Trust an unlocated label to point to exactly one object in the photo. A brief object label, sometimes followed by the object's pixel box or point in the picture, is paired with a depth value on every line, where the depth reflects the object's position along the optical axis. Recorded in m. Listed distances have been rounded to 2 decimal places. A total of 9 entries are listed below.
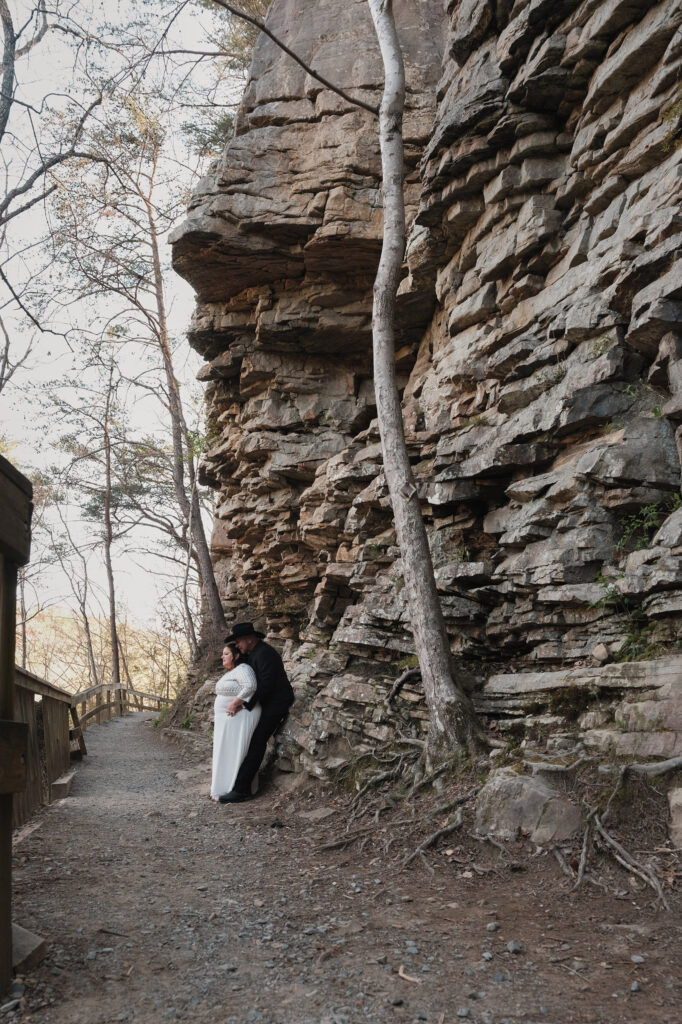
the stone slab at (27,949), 3.58
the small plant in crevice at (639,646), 5.69
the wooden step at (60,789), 8.68
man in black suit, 8.59
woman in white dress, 8.61
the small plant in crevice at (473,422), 8.64
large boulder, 5.01
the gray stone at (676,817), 4.52
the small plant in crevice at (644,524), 6.35
